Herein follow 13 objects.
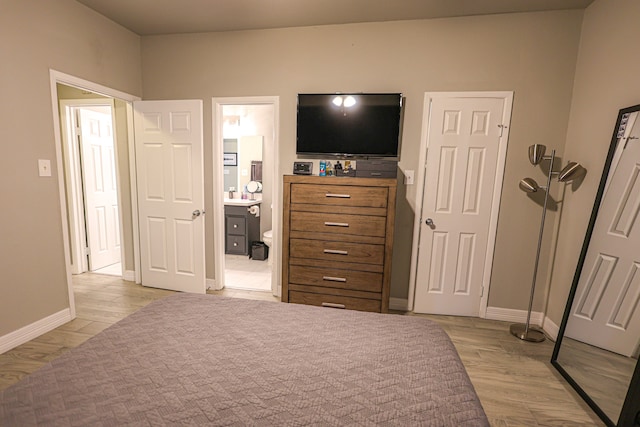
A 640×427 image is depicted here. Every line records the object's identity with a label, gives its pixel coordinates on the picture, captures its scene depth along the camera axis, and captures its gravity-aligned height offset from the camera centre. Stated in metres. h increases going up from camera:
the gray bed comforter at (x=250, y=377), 0.95 -0.74
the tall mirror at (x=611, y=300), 1.77 -0.73
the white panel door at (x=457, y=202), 2.84 -0.19
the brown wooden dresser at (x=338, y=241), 2.64 -0.56
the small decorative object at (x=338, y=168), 2.91 +0.10
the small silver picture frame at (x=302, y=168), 3.06 +0.09
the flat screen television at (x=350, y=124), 2.89 +0.52
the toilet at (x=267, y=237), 4.46 -0.91
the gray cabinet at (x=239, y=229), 4.65 -0.86
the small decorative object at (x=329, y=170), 3.04 +0.07
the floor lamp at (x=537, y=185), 2.47 +0.01
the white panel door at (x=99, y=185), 3.96 -0.23
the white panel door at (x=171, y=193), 3.25 -0.24
